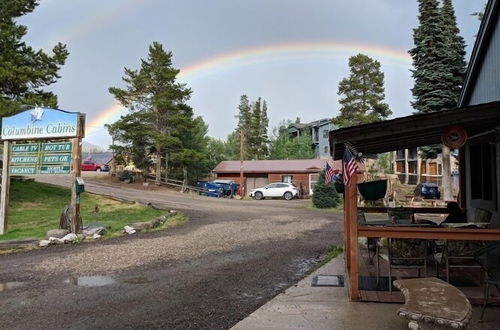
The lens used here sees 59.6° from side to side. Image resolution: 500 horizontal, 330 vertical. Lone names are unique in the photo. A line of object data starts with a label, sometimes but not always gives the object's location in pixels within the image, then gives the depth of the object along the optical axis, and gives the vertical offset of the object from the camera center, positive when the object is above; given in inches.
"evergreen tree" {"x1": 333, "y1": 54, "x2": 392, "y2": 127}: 1705.2 +366.7
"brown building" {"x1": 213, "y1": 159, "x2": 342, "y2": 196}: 1606.8 +38.3
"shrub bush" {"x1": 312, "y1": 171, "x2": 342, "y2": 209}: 1048.8 -34.7
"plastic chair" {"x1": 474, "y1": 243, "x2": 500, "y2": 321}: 190.9 -33.3
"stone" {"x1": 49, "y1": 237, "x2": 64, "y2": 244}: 456.9 -63.7
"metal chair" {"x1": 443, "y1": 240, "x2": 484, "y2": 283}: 232.4 -38.8
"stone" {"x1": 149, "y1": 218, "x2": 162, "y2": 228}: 590.3 -58.1
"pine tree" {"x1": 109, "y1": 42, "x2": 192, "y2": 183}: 1544.0 +282.1
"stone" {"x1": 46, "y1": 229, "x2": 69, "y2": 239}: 469.7 -57.9
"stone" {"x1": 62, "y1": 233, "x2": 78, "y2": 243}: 463.8 -62.2
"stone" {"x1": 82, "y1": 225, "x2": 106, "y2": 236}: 499.9 -58.9
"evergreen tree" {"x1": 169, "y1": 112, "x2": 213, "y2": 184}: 1531.7 +88.8
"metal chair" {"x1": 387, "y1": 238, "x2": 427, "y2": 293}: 236.5 -40.5
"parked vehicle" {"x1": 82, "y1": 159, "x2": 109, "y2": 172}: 2234.3 +68.3
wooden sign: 514.3 +41.4
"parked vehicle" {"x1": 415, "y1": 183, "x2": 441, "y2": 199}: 1167.0 -19.6
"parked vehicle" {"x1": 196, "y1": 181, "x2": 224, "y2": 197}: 1471.5 -29.1
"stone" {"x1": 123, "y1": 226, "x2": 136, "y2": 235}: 528.9 -60.3
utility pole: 1563.0 -4.8
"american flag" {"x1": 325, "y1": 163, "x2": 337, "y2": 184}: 396.7 +8.0
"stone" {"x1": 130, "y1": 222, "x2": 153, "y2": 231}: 554.6 -57.9
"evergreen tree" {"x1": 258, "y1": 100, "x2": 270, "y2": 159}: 2518.5 +258.6
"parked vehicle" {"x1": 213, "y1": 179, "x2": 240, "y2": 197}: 1501.0 -18.9
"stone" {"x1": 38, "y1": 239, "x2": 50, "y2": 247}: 445.0 -64.9
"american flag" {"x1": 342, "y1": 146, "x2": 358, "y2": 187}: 230.2 +8.9
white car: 1423.5 -29.7
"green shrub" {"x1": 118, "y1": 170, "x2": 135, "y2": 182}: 1583.4 +16.5
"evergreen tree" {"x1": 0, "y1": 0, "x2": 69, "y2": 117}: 796.6 +225.3
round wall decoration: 253.8 +28.1
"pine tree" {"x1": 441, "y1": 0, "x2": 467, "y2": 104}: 1101.1 +342.6
